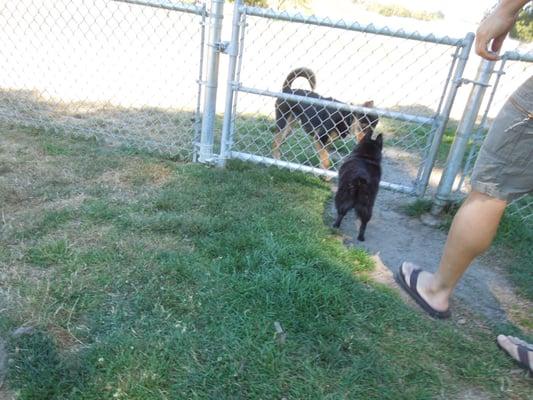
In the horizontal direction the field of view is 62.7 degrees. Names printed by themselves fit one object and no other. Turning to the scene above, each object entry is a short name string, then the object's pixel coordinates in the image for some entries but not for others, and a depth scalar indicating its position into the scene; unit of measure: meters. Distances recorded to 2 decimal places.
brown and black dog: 4.01
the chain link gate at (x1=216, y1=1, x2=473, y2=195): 3.11
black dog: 3.01
